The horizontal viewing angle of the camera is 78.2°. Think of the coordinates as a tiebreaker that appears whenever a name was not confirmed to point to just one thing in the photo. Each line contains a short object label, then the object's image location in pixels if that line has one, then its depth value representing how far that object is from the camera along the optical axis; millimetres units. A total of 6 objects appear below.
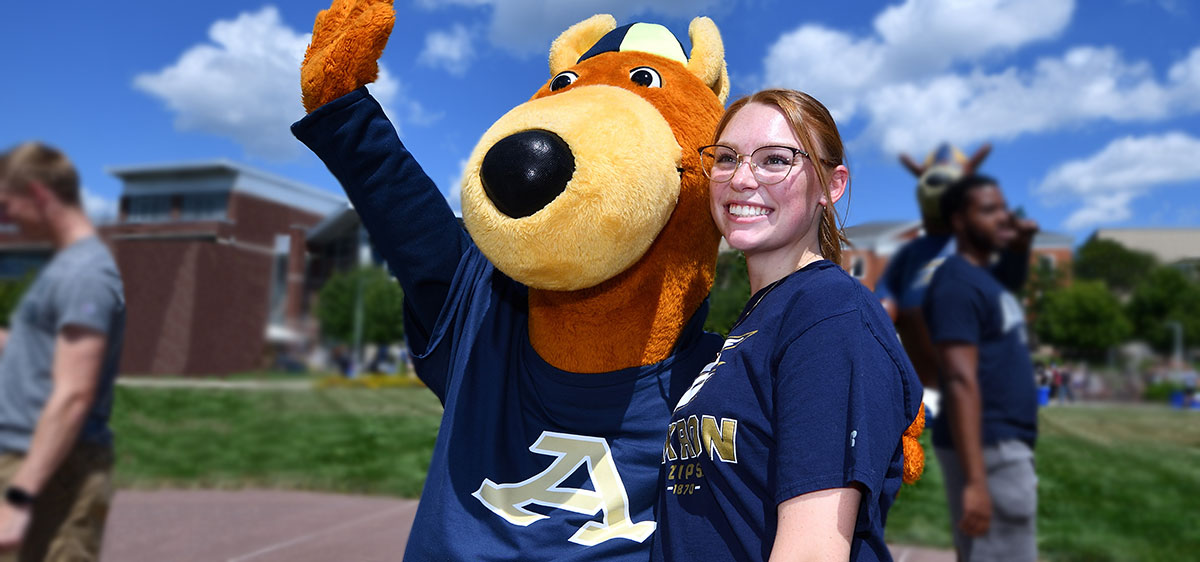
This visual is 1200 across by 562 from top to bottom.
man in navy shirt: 2527
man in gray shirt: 1306
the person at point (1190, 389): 5495
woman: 849
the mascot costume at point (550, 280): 1154
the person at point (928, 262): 2779
